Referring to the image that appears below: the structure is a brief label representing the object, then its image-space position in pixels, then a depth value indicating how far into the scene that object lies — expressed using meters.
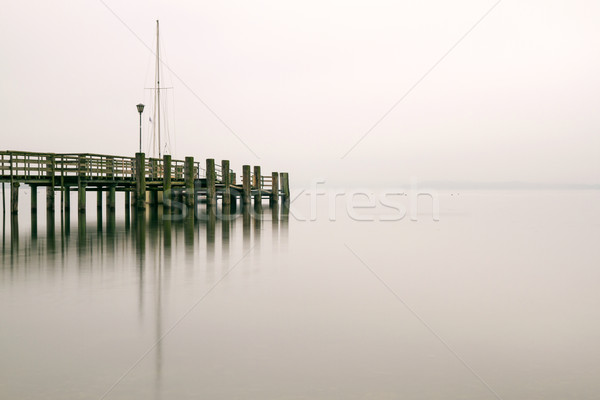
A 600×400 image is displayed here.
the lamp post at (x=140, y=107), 32.38
